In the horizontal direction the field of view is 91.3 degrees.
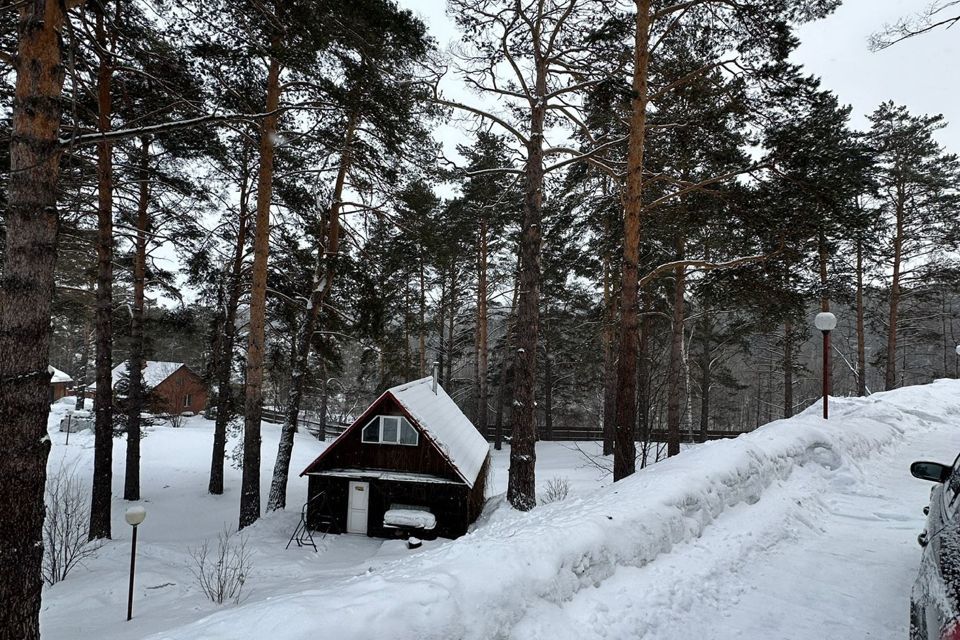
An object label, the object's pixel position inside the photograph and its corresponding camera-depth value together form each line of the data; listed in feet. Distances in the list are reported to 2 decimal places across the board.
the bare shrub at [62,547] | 28.40
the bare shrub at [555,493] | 38.81
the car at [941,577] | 6.71
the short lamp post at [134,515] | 26.07
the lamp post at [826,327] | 35.76
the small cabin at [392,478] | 42.70
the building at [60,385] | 122.74
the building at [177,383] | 119.03
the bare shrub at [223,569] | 23.94
